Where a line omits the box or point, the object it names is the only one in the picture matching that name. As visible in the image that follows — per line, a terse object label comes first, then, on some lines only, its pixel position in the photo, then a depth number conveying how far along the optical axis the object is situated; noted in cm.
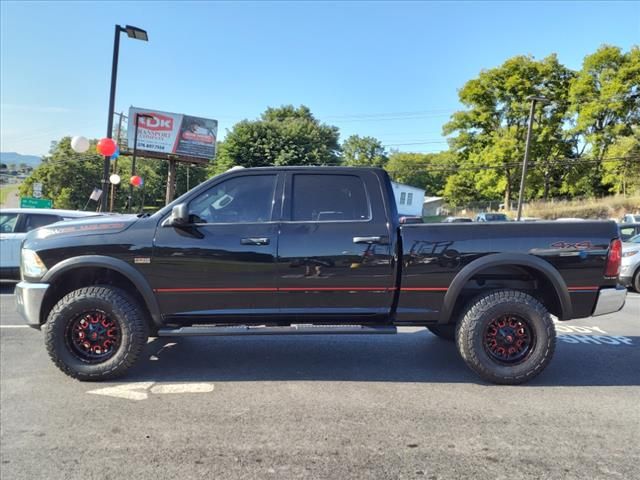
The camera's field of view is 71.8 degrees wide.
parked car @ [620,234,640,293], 933
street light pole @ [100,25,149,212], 1298
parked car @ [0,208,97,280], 859
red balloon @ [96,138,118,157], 1266
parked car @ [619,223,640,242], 1085
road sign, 1994
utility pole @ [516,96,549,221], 2604
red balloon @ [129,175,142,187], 2369
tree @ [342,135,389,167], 8475
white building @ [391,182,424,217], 4529
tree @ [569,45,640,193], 3631
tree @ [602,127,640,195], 3347
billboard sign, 3334
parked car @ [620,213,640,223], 2452
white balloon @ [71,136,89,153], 1487
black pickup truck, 398
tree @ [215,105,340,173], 3584
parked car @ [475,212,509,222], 2755
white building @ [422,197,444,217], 6496
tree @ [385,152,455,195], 8225
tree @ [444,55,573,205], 3894
